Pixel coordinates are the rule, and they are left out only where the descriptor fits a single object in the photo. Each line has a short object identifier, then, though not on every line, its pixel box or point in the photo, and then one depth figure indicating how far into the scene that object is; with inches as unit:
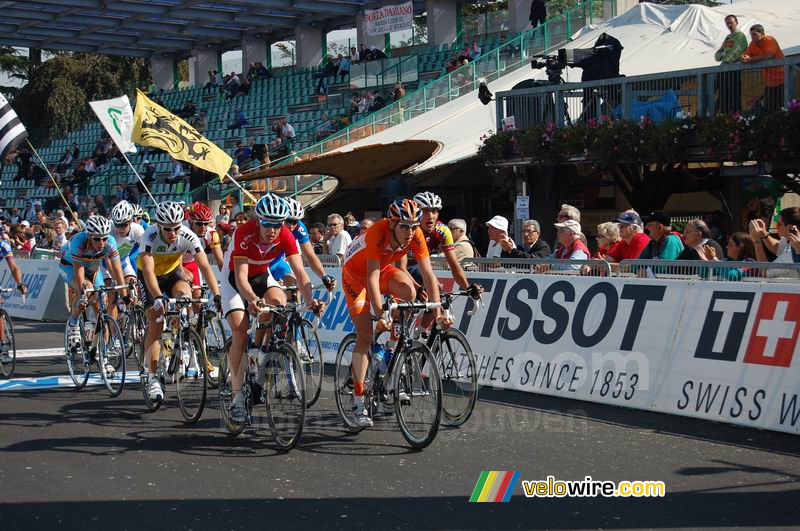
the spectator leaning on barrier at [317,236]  725.3
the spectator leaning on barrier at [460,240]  510.3
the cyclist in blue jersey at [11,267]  526.6
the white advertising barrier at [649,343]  350.9
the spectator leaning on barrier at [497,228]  503.8
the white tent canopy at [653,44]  850.8
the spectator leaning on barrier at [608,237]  482.3
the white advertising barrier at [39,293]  872.3
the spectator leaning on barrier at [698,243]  430.6
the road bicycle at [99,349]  454.3
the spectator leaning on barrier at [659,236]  440.8
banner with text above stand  1460.4
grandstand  1332.4
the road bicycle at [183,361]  385.1
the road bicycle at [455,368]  344.5
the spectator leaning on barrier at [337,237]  653.3
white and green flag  871.7
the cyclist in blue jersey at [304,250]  358.9
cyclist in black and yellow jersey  401.4
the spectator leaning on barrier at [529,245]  494.3
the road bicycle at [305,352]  339.0
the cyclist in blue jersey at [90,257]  466.3
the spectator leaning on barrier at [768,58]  636.1
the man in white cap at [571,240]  476.7
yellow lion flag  758.5
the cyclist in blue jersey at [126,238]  468.8
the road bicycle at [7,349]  520.4
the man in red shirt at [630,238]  468.4
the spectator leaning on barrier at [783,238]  400.8
